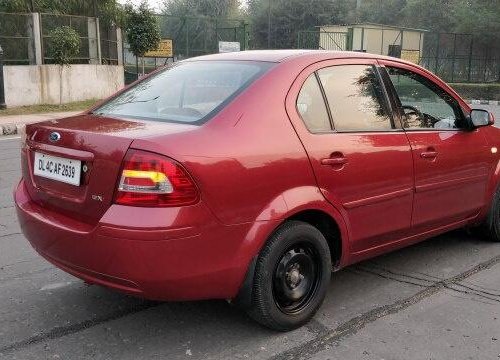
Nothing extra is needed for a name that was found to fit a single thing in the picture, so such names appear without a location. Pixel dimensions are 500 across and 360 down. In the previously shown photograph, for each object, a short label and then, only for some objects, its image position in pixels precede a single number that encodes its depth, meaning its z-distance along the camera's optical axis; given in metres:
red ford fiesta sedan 2.77
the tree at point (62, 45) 16.67
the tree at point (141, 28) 21.33
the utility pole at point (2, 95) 14.86
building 32.28
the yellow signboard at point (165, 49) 24.20
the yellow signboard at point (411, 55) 32.38
